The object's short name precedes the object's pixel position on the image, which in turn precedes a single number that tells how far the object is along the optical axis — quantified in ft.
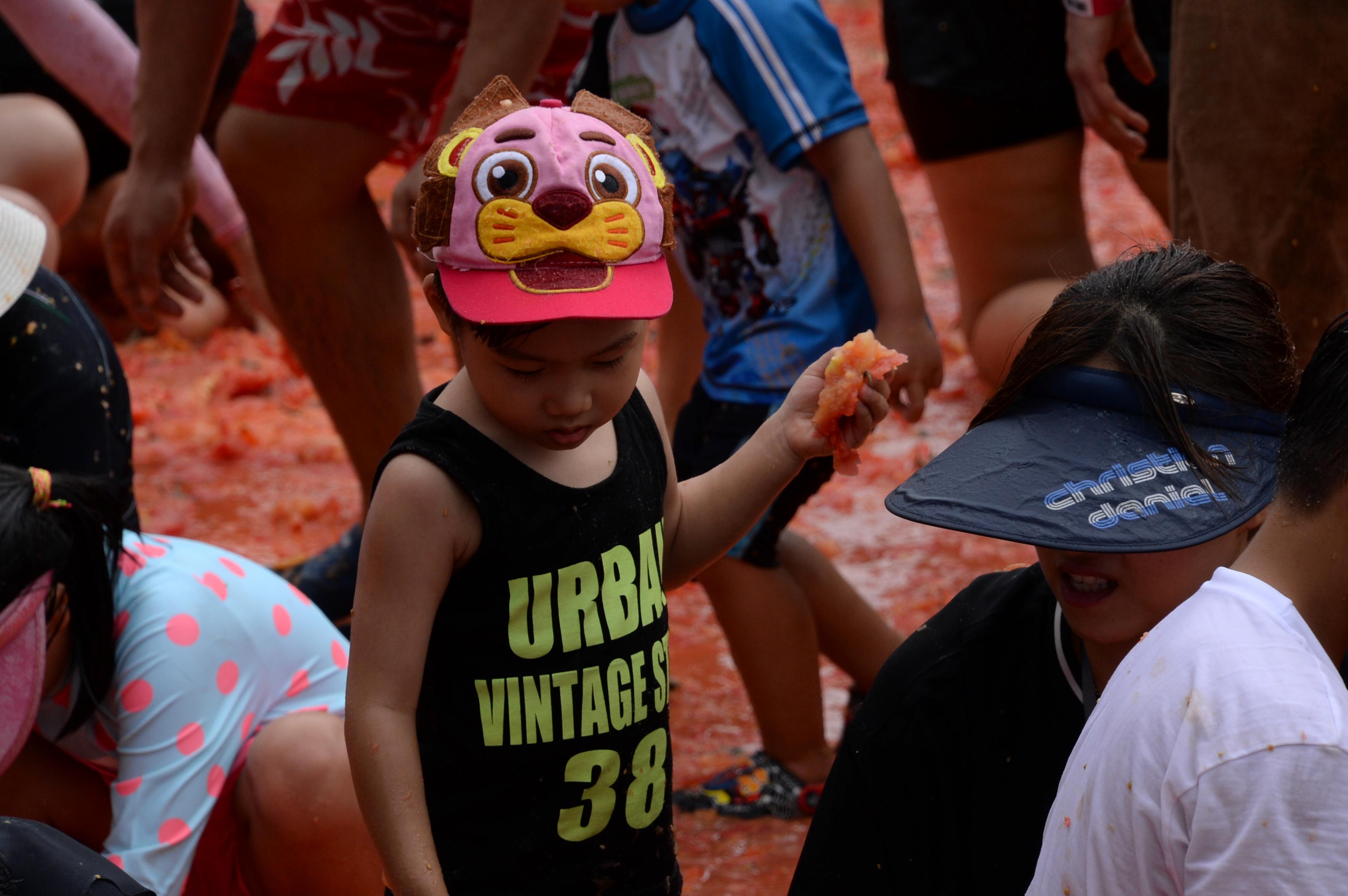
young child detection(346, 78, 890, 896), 8.92
